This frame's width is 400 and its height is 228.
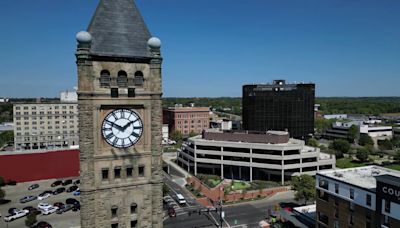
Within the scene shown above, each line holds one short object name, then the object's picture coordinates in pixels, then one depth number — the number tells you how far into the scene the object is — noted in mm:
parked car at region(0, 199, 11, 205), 74000
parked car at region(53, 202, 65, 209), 69250
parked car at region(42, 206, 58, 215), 66125
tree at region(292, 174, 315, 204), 69938
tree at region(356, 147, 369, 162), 116688
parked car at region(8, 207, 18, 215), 65312
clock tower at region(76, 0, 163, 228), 22625
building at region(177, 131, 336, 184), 89125
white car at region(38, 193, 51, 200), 76000
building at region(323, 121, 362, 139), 168125
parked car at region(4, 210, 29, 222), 62869
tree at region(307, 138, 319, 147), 131738
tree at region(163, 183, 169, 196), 74862
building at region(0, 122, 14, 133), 180825
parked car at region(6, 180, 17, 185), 88125
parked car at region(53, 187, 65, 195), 79788
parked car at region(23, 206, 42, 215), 65575
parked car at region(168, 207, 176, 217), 65162
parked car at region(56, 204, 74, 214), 67250
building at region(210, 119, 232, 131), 165588
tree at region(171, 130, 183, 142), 167500
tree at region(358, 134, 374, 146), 151375
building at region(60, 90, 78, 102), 155625
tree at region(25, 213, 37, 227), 56906
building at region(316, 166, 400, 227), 38000
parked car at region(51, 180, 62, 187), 86025
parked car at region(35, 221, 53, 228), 57594
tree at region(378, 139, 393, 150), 138125
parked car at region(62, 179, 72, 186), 86775
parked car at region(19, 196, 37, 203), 74312
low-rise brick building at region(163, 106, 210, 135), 183250
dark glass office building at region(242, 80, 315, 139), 135125
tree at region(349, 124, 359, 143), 159625
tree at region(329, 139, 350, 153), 127688
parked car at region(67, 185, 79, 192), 81538
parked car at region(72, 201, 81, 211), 67844
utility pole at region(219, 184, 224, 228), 74938
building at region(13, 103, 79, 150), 132500
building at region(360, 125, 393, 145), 165875
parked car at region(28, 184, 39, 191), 83938
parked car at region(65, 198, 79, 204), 71938
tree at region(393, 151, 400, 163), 115994
